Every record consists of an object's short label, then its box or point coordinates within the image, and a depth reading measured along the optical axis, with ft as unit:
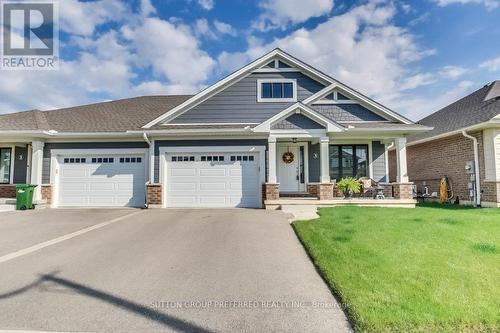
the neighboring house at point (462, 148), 37.04
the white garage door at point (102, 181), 40.27
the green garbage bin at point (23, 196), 37.32
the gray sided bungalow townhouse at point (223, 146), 37.99
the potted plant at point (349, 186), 38.45
